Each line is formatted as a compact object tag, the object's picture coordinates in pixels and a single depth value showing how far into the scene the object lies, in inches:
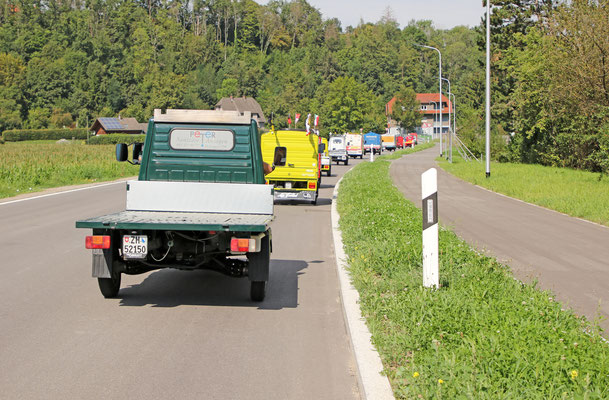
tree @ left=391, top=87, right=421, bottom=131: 5565.9
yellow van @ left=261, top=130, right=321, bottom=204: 852.0
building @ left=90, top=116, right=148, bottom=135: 5088.6
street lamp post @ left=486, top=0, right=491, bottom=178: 1259.8
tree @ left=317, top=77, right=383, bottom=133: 4515.3
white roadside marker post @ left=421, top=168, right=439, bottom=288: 304.7
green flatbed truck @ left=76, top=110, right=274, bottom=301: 299.7
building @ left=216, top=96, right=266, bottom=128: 5762.8
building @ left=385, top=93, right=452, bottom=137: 6540.4
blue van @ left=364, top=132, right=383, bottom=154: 3129.9
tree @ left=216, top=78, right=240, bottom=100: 6127.0
